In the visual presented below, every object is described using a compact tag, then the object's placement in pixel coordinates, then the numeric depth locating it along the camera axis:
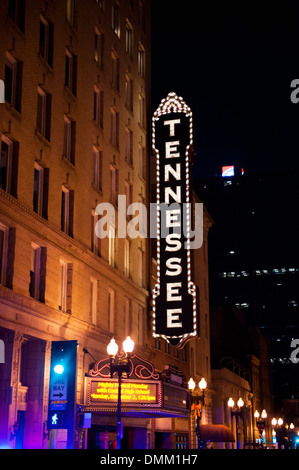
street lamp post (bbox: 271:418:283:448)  75.43
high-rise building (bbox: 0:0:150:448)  24.94
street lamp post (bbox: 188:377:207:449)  34.50
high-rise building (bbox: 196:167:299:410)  190.12
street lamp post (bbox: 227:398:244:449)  43.55
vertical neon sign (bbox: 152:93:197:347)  39.38
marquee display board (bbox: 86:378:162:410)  29.61
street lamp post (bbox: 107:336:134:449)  23.79
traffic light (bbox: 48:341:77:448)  25.77
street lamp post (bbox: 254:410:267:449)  57.07
